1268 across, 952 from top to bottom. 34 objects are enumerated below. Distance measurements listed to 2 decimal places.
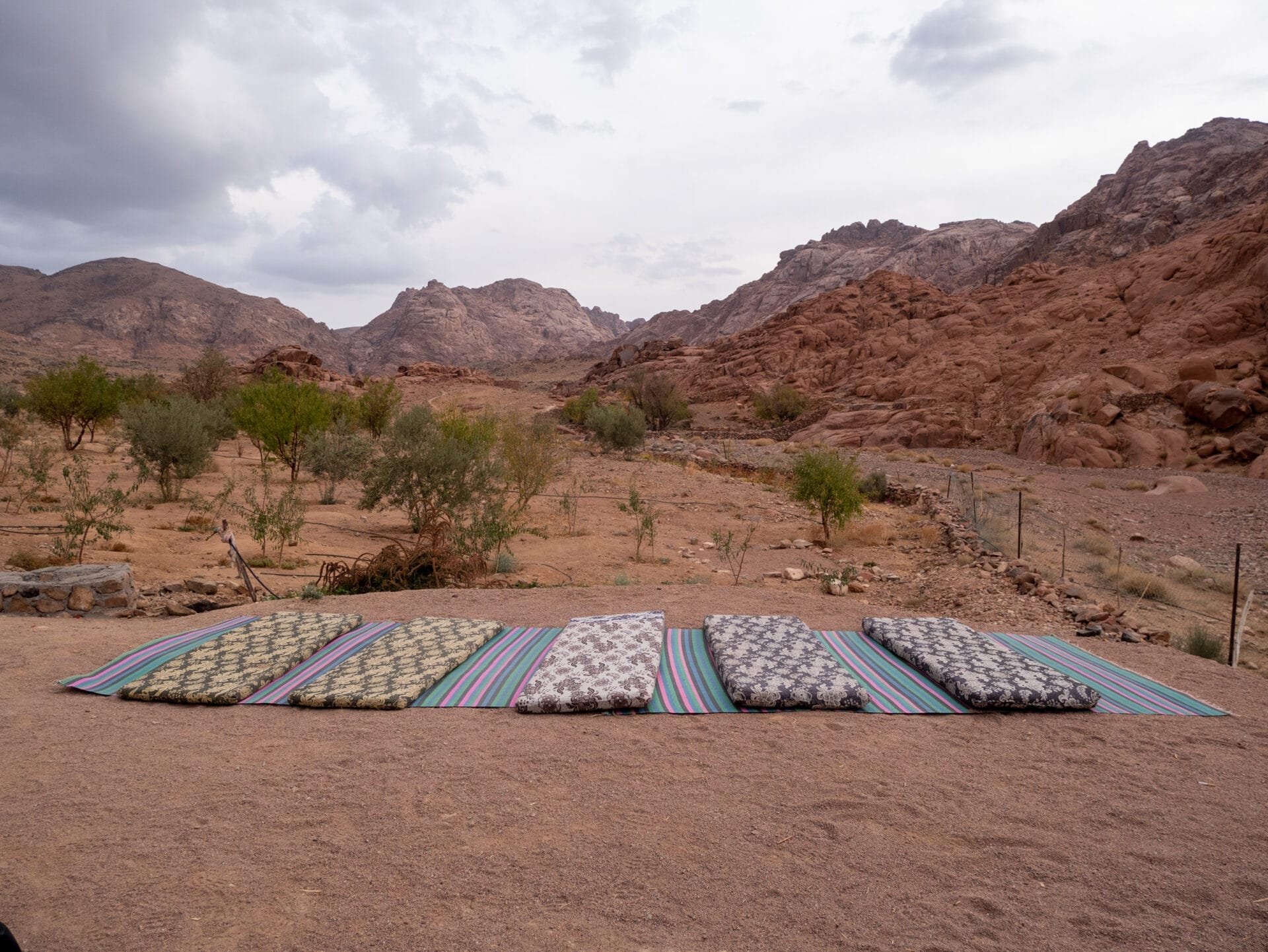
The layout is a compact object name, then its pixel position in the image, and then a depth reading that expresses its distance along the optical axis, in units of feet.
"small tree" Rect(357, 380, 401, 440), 75.31
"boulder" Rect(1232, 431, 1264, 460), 61.72
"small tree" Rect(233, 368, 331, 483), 55.06
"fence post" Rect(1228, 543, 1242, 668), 18.02
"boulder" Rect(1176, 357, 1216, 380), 74.49
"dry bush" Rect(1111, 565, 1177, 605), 27.25
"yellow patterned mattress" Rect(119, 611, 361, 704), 12.98
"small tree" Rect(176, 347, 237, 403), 106.11
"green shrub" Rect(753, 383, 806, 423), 137.80
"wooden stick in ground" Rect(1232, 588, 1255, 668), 18.08
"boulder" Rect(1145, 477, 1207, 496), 52.24
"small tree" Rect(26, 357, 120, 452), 58.65
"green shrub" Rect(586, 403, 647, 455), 83.30
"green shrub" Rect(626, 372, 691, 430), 138.51
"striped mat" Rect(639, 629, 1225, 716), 12.64
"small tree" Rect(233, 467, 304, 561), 29.78
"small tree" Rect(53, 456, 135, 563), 25.59
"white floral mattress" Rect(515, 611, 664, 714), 12.43
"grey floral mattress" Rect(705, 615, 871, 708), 12.52
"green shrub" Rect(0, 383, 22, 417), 68.23
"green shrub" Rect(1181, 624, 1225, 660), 19.57
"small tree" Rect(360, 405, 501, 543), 35.01
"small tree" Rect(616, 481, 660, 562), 32.58
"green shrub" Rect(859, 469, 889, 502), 55.42
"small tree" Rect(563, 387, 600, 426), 129.70
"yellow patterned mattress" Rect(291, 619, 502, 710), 12.66
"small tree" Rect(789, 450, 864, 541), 38.11
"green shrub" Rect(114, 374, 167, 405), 71.31
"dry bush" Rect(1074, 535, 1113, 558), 34.91
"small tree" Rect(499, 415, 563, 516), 44.96
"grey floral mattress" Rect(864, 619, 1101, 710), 12.39
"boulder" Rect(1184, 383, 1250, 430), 66.69
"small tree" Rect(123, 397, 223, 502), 42.65
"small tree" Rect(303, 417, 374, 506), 47.62
